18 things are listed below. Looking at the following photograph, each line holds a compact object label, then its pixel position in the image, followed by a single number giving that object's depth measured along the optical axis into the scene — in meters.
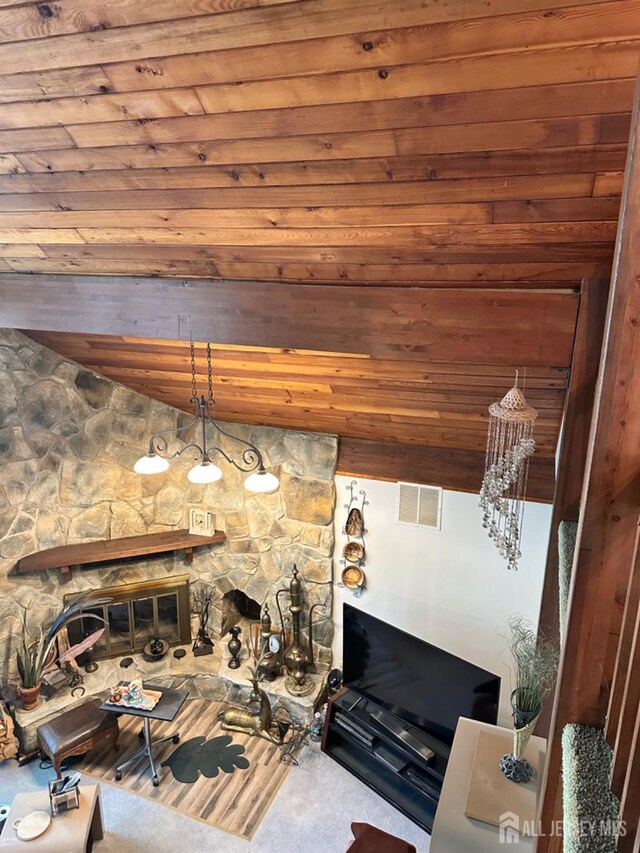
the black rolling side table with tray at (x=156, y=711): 4.25
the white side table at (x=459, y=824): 2.71
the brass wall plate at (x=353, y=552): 4.71
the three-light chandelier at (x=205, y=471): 3.17
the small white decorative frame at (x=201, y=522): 5.23
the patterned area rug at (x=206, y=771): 4.10
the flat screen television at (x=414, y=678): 4.07
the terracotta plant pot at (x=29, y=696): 4.50
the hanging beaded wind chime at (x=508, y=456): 2.63
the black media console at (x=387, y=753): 4.03
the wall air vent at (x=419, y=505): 4.35
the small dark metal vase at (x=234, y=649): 5.11
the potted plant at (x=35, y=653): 4.52
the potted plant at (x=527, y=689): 2.74
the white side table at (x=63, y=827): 3.45
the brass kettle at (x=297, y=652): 4.83
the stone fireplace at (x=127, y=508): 4.57
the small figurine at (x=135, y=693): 4.35
